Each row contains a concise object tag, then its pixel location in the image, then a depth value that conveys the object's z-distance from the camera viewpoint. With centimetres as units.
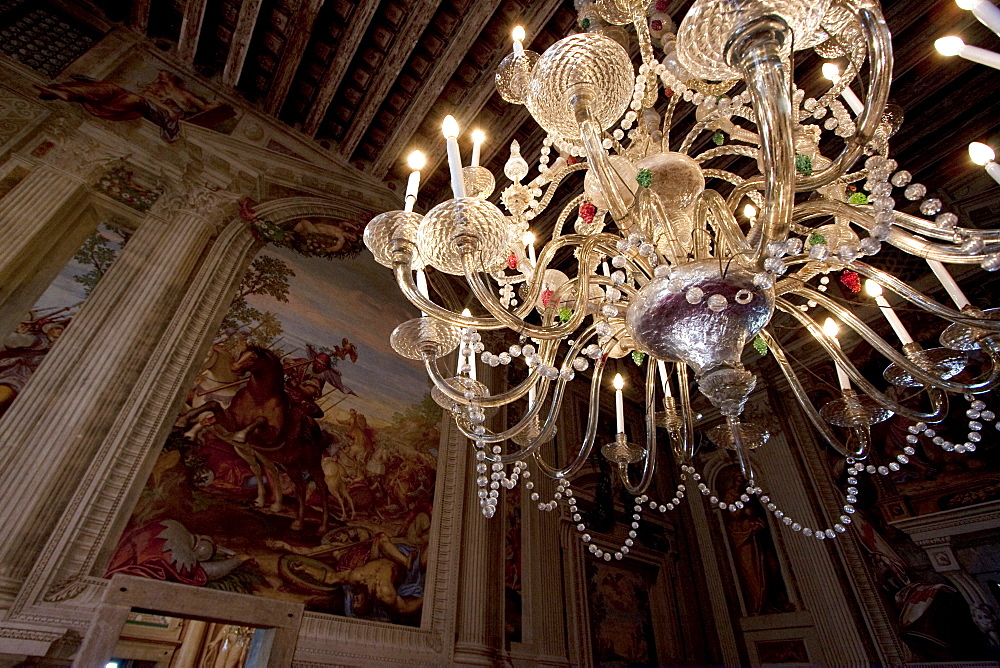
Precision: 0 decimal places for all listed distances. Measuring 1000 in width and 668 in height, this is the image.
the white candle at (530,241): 230
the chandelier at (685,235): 123
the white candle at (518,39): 188
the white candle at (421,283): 166
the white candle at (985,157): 157
